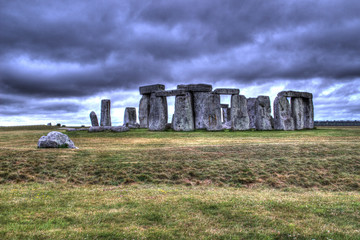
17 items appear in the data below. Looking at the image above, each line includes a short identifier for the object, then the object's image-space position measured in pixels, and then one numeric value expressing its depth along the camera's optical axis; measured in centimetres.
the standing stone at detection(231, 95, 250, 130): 2922
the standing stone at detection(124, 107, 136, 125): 3794
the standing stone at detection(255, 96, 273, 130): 2948
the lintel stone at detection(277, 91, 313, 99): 3024
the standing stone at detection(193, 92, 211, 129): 2955
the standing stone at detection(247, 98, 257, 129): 3366
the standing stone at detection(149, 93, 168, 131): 2912
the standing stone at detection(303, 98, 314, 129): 3272
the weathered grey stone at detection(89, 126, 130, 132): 2764
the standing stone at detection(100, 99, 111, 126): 3466
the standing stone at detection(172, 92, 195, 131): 2808
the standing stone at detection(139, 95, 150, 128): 3572
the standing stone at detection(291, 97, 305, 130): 3100
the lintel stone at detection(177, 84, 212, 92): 3070
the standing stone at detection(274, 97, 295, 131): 2956
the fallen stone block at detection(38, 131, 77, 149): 1550
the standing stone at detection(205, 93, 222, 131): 2859
